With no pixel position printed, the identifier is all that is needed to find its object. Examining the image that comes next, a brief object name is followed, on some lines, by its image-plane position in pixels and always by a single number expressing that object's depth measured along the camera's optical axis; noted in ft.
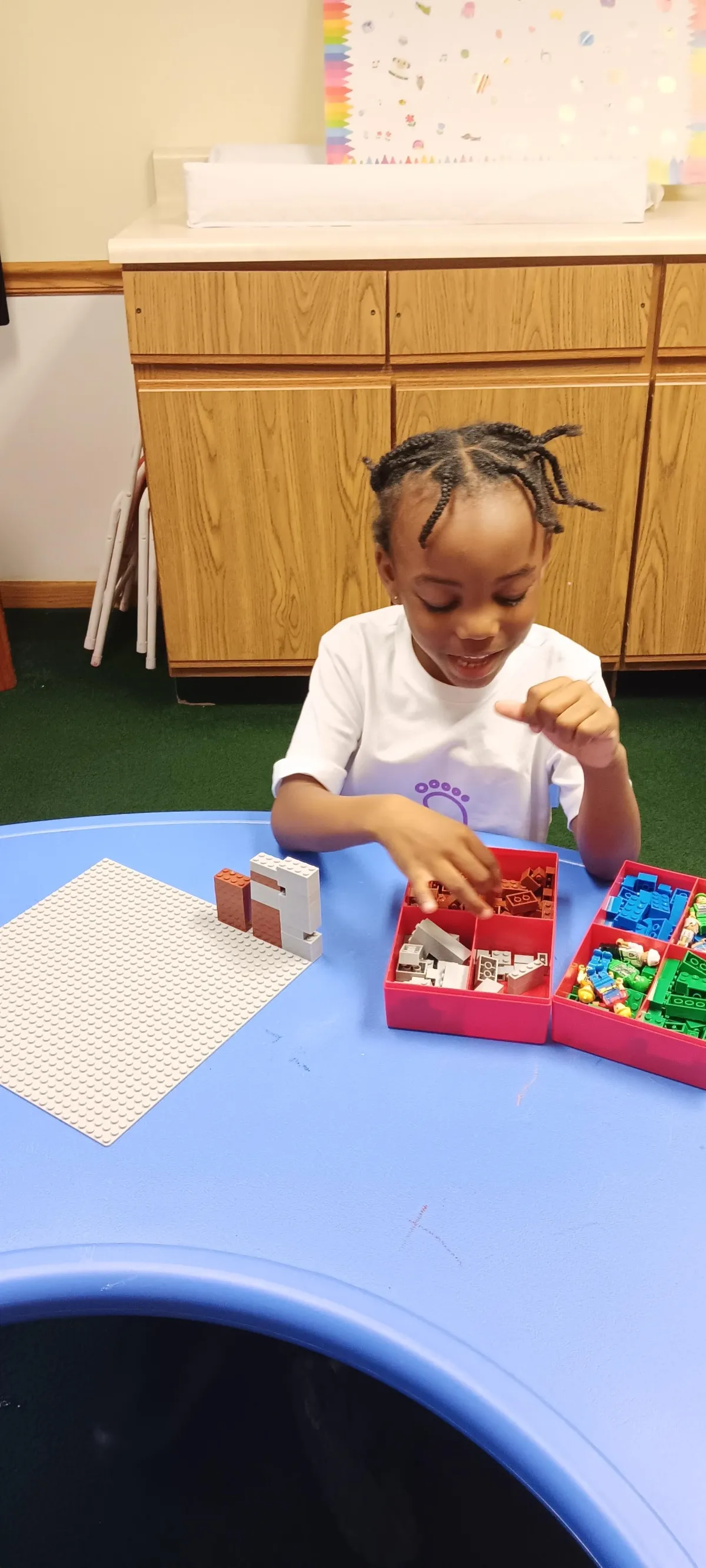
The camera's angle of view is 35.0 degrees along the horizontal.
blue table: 1.96
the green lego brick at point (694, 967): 2.78
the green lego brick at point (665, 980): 2.74
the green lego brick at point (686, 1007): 2.65
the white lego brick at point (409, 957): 2.89
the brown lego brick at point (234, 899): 3.15
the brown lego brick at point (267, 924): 3.13
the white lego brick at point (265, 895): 3.09
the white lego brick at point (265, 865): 3.09
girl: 2.99
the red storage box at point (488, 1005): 2.71
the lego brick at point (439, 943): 2.93
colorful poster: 7.41
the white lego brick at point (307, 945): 3.09
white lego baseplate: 2.68
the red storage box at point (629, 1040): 2.60
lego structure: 3.04
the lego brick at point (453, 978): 2.79
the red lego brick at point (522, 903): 3.07
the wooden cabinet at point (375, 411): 6.94
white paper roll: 6.98
